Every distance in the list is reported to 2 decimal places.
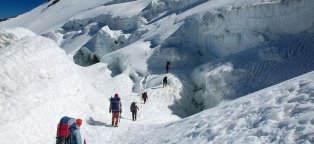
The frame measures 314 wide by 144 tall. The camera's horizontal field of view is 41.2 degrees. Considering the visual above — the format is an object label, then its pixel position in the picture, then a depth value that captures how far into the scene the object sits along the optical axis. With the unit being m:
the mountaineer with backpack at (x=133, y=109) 25.00
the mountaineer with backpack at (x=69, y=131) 13.26
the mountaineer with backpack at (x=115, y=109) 21.55
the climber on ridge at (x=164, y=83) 33.31
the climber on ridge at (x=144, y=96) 31.19
